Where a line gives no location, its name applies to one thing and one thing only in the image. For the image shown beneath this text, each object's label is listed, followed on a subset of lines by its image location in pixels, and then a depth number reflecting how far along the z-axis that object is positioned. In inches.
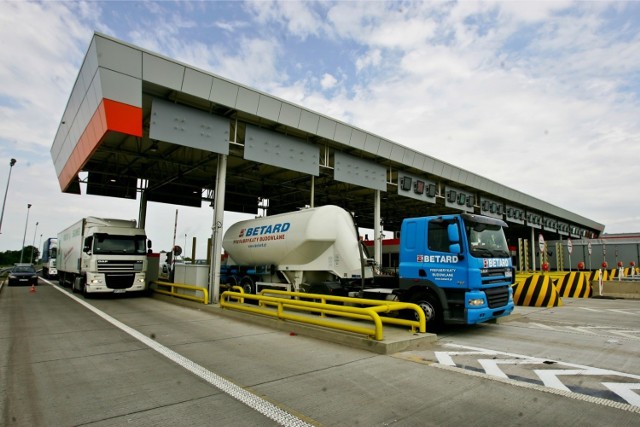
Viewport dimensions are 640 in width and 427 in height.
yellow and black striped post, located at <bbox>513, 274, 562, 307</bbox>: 558.6
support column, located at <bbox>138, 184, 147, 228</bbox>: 842.2
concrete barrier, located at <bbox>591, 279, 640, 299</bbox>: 705.0
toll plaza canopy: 439.8
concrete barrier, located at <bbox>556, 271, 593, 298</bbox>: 735.7
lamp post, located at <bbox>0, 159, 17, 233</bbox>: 1185.0
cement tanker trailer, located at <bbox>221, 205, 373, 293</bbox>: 445.7
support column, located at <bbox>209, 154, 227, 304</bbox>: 515.8
